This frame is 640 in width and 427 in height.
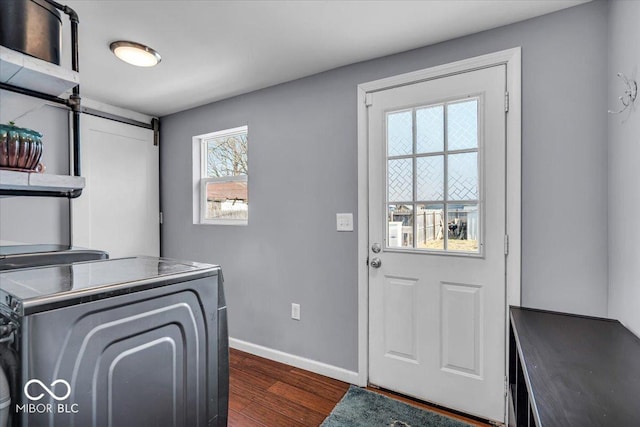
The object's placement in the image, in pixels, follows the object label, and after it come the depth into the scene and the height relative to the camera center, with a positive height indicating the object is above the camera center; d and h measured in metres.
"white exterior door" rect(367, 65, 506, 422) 1.82 -0.18
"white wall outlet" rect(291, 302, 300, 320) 2.50 -0.78
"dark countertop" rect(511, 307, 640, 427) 0.83 -0.52
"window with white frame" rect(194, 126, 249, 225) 2.94 +0.32
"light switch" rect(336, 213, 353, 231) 2.26 -0.08
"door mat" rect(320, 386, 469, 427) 1.80 -1.19
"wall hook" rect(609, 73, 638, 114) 1.28 +0.48
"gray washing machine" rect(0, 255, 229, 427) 0.64 -0.32
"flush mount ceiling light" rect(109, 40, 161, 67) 1.96 +0.99
